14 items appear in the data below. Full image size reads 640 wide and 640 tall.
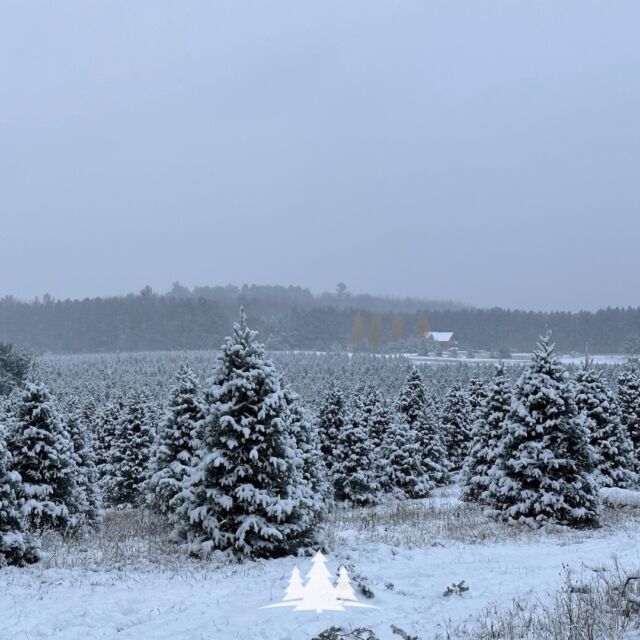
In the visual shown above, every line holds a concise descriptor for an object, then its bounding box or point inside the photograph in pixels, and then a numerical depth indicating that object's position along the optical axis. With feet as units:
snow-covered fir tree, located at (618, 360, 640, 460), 97.66
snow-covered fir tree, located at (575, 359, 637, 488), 80.48
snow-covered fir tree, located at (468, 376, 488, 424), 120.16
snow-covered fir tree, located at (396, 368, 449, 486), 104.94
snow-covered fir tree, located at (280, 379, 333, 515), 66.03
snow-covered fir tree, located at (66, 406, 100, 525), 72.28
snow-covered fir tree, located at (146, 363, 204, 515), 61.15
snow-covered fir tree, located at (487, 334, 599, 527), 52.00
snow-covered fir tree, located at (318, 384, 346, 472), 94.32
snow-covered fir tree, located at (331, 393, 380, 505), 90.22
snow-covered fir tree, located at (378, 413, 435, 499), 94.22
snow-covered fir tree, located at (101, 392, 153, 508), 95.61
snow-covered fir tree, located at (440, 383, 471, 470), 121.49
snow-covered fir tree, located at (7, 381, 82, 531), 48.62
